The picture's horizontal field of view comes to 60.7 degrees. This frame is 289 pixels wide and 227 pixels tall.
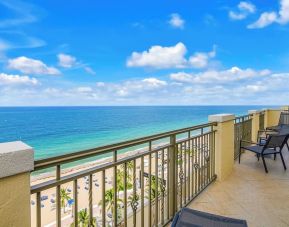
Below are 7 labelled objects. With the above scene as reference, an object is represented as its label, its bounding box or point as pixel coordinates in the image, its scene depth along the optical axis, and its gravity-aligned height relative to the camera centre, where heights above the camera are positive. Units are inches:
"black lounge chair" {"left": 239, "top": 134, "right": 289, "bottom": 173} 189.9 -31.0
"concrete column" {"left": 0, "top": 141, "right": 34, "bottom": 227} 46.9 -15.3
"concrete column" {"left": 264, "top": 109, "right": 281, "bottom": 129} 416.8 -18.8
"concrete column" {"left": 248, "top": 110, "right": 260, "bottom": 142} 320.8 -25.2
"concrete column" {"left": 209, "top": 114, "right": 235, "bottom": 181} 165.6 -26.3
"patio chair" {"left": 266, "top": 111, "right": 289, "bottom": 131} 367.2 -18.1
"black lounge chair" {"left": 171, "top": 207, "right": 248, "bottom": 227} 74.7 -35.6
